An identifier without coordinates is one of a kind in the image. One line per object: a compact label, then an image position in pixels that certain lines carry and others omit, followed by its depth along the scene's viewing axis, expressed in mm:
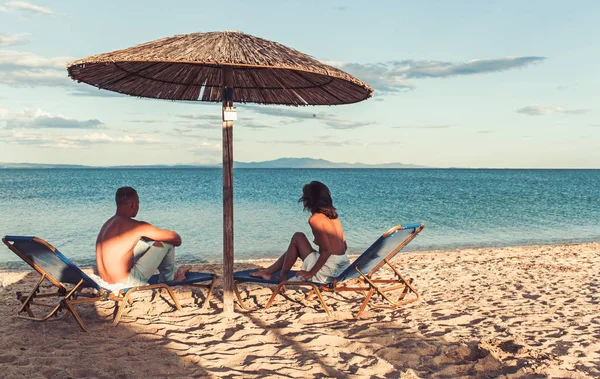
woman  4688
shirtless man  4395
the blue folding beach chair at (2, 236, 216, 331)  3926
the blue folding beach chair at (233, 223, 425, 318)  4484
